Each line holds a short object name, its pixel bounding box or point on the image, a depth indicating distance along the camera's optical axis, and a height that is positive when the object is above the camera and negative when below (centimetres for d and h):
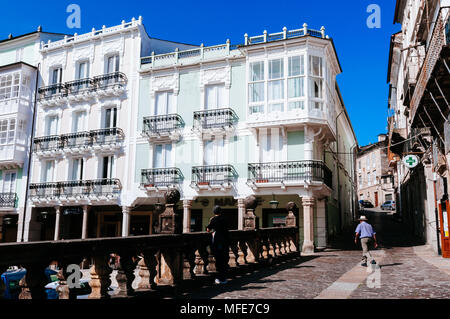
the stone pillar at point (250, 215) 1198 +13
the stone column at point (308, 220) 2186 +2
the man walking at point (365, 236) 1314 -48
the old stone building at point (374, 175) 6850 +827
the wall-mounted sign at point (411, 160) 1980 +298
